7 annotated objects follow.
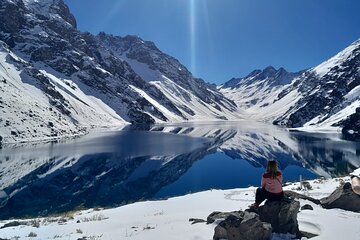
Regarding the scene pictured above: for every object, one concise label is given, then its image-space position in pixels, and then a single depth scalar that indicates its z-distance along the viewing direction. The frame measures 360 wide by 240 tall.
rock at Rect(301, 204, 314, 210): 15.12
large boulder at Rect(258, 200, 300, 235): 11.74
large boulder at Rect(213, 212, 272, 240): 11.01
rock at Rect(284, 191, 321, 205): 16.44
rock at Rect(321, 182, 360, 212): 14.38
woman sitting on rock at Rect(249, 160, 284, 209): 12.46
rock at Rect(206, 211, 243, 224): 13.30
